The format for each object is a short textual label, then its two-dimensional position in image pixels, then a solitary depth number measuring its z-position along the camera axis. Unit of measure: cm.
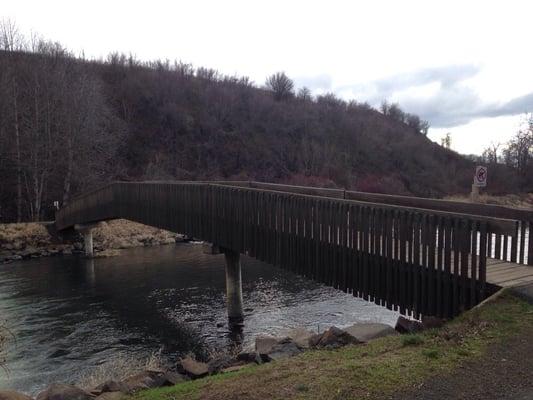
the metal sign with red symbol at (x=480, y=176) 1232
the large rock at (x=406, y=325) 743
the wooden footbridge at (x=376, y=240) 743
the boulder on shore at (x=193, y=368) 890
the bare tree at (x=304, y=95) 8962
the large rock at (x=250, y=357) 860
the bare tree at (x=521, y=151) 6032
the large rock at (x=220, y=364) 884
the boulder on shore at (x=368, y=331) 739
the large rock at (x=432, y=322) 695
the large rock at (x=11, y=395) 675
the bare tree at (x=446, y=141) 10964
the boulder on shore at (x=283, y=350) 846
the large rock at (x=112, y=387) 761
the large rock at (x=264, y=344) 908
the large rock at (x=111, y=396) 663
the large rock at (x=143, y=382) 759
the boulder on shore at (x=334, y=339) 740
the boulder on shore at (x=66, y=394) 716
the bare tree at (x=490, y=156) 6834
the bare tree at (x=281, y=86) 8540
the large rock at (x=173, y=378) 792
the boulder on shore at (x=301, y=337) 915
